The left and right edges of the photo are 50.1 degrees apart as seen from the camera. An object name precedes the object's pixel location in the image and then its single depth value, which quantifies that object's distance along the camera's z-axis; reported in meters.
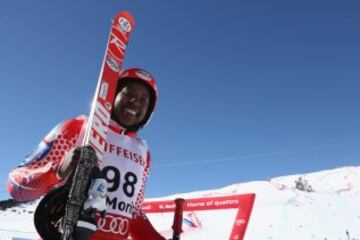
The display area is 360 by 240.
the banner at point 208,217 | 10.47
